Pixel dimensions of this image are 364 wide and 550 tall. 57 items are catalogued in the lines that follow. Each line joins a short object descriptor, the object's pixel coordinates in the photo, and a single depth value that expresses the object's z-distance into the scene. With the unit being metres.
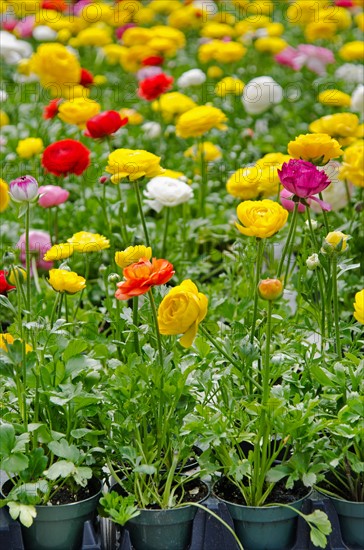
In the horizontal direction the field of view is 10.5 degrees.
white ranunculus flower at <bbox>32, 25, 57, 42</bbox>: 8.10
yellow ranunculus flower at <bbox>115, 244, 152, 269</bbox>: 3.03
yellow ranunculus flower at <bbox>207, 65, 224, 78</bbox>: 7.56
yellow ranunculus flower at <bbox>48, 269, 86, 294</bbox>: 3.13
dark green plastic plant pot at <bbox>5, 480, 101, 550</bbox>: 2.87
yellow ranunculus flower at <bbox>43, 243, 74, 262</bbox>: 3.34
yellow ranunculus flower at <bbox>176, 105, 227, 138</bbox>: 4.65
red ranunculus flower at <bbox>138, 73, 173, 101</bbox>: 5.16
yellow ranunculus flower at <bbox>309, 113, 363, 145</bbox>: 4.34
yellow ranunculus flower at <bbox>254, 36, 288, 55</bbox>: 7.90
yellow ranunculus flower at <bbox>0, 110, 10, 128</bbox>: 6.01
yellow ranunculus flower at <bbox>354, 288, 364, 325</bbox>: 2.89
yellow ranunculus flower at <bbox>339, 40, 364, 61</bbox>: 7.21
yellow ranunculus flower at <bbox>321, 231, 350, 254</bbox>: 3.01
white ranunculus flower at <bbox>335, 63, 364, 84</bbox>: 7.56
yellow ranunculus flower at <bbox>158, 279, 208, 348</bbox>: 2.68
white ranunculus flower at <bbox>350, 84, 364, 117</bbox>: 5.49
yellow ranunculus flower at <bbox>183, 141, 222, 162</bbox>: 5.25
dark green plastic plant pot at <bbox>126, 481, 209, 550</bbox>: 2.85
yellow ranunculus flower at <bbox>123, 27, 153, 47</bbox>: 7.17
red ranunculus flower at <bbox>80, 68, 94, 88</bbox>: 5.86
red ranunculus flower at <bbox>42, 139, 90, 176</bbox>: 4.09
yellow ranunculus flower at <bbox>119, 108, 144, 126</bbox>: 6.33
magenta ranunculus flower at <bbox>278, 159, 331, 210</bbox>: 3.06
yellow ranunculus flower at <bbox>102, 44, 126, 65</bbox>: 7.83
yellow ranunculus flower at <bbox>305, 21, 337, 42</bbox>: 8.03
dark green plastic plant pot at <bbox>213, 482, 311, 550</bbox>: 2.86
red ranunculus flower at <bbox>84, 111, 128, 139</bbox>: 4.13
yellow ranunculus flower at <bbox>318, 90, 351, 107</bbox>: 6.15
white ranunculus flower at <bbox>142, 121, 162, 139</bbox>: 6.25
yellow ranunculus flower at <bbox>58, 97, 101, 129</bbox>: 4.84
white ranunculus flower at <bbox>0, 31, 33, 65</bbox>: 7.03
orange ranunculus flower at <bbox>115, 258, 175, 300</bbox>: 2.73
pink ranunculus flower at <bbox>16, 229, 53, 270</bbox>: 4.44
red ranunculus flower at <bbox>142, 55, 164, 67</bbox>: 6.48
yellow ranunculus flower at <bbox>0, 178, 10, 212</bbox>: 3.60
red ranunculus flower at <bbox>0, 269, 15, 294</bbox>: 3.18
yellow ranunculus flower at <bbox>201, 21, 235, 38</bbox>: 8.01
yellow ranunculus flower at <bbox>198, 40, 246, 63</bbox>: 6.96
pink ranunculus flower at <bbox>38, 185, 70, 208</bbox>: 4.33
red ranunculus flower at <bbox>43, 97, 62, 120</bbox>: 5.00
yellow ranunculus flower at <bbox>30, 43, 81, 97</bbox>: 5.78
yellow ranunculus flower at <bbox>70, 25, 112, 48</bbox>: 8.21
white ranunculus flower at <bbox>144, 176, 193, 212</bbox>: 4.23
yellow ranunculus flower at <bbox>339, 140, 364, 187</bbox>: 4.12
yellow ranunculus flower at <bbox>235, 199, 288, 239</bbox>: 2.94
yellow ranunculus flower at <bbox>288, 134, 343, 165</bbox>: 3.36
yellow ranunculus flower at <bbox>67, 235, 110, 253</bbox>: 3.48
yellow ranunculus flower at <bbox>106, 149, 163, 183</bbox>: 3.50
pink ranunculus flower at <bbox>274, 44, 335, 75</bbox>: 7.84
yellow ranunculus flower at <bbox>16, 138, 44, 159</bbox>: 5.17
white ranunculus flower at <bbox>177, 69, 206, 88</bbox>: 6.44
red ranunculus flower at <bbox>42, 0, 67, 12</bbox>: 8.48
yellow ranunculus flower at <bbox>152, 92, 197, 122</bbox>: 5.67
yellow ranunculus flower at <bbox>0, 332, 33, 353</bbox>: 3.15
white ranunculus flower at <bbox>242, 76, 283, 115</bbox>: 6.05
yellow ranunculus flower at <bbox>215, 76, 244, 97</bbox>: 6.62
